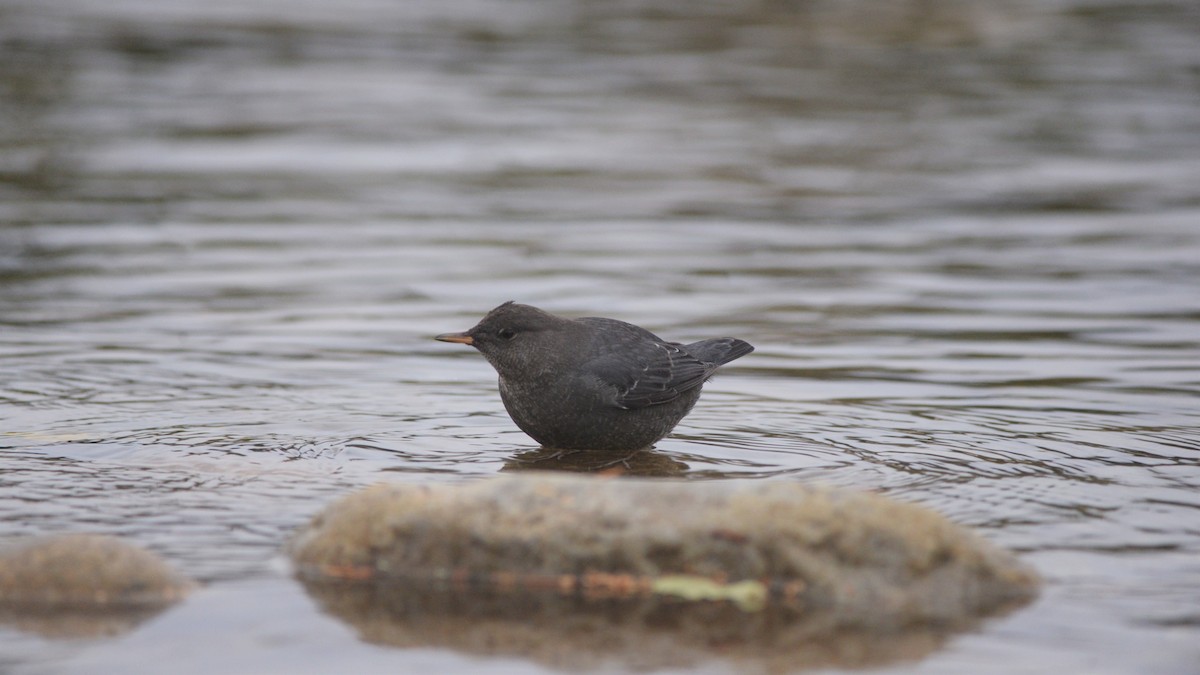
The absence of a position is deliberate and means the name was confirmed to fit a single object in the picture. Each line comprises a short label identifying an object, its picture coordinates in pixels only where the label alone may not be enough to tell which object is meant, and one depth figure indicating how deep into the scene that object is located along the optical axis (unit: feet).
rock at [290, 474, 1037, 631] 27.55
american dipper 40.63
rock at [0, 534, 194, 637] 26.76
